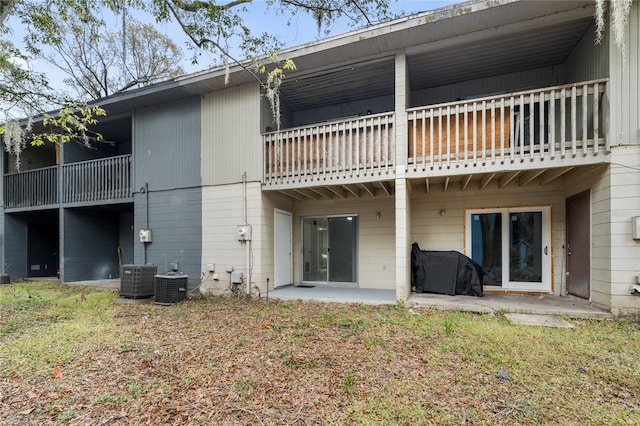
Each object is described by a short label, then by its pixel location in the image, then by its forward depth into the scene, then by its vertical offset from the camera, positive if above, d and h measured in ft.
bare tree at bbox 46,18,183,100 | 41.14 +21.65
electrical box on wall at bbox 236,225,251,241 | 22.07 -1.40
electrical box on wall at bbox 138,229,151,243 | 24.98 -1.83
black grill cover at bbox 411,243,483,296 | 20.38 -4.06
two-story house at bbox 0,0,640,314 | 15.53 +3.12
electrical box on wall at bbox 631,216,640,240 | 14.20 -0.67
